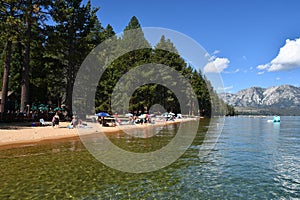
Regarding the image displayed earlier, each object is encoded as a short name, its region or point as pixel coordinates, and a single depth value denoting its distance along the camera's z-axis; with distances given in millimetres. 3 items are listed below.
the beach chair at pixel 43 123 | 30653
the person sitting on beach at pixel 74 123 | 31547
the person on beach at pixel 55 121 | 29875
